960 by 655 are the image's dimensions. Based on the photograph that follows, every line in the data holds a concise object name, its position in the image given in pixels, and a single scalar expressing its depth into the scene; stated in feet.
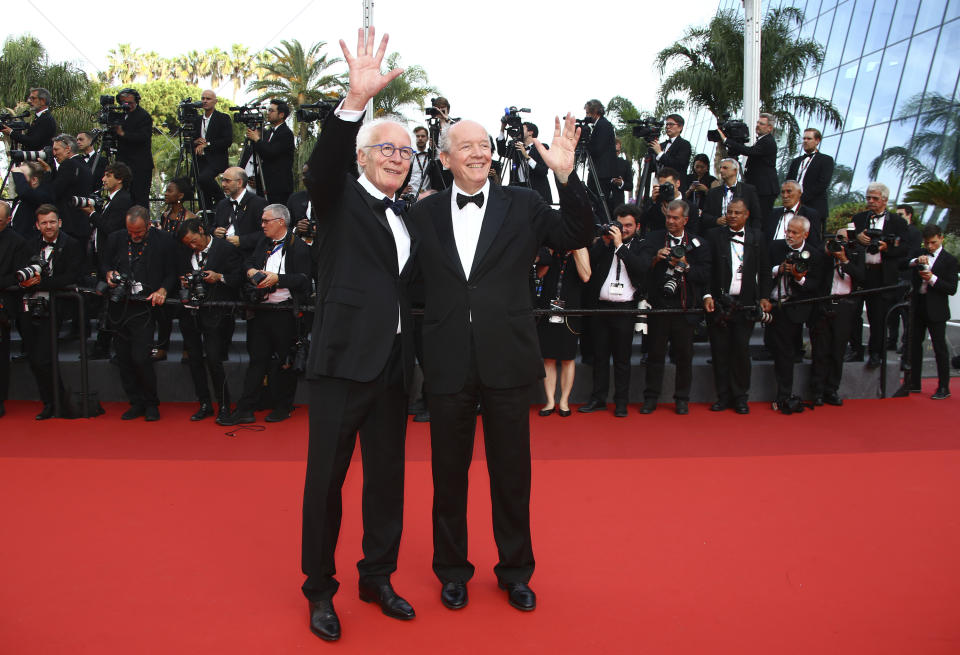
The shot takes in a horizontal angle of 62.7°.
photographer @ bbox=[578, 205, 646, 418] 21.58
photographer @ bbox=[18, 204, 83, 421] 20.95
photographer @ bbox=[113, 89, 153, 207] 27.27
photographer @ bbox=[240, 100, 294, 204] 26.68
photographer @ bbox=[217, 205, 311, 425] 20.24
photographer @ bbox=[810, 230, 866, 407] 22.25
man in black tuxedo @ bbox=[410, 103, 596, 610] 9.41
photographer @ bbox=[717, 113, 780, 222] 26.09
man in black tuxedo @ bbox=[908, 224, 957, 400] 23.43
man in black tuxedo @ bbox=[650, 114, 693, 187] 28.25
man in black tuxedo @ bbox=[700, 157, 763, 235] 24.18
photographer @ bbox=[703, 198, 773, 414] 21.76
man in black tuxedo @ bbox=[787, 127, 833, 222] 26.04
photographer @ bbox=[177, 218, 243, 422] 20.57
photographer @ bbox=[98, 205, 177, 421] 20.59
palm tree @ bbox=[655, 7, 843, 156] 58.65
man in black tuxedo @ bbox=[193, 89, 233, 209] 27.48
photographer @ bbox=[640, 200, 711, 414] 21.59
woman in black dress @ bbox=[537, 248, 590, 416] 21.12
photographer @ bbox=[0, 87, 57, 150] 27.09
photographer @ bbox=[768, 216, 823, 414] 21.91
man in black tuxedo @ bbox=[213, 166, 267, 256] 22.75
